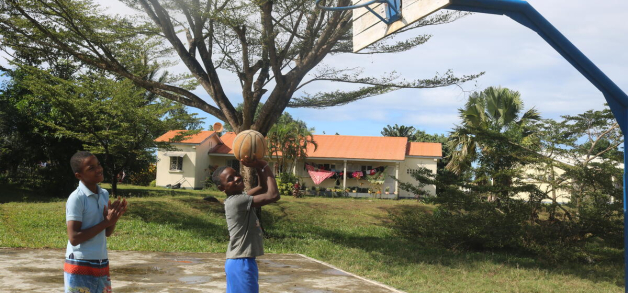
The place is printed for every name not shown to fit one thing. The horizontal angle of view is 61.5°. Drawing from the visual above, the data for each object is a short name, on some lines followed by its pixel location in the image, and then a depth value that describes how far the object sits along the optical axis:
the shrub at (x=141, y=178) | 33.99
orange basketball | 5.04
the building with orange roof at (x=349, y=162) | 29.98
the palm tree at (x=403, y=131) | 46.85
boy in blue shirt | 3.70
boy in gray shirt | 4.27
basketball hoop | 5.95
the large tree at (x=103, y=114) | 19.20
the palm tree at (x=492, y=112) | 22.80
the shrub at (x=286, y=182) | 25.88
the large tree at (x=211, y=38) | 12.67
